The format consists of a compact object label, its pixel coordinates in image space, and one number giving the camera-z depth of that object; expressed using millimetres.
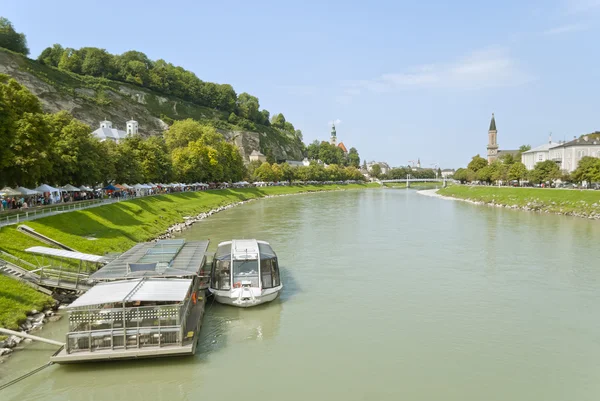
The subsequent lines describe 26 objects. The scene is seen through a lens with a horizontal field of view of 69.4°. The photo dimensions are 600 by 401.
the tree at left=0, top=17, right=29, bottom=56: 123688
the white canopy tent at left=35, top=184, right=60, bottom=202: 42781
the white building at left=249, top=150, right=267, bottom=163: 187250
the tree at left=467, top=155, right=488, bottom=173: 167000
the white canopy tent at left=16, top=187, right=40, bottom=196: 39350
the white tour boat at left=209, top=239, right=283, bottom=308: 20875
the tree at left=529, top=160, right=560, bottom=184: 103375
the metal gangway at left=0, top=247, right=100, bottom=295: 20141
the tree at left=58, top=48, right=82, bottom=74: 152125
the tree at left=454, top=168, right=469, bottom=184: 179075
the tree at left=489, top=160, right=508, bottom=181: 134250
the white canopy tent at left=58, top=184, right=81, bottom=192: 49044
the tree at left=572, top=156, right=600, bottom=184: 83375
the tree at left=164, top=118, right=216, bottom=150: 106188
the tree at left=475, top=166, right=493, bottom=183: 144625
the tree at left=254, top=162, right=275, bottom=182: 146125
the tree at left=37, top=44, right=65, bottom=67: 155250
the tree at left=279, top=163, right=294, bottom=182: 162125
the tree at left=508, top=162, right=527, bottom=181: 120188
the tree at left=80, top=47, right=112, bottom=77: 156875
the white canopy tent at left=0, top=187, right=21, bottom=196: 38438
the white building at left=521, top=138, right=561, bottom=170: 135000
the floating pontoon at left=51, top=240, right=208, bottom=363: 14555
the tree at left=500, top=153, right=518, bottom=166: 152512
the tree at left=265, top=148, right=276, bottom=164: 193950
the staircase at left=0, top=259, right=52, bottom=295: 19922
